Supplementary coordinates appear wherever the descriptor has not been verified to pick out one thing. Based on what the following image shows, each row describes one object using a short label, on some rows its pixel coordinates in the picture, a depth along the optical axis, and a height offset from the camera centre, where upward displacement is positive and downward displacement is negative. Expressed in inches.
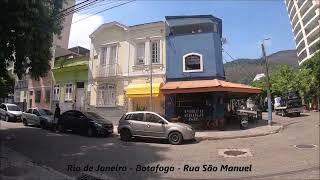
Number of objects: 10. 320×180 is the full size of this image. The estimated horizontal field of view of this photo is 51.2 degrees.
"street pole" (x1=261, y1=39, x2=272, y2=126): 900.8 +11.8
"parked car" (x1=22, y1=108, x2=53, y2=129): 914.1 -42.0
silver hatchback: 629.3 -48.1
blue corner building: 869.8 +104.0
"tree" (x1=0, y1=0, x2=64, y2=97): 451.2 +104.5
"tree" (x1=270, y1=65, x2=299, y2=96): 2062.5 +149.5
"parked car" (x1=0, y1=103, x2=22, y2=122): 1130.0 -32.0
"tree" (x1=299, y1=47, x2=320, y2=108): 1327.5 +130.4
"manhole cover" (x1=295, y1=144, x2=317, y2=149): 555.5 -72.4
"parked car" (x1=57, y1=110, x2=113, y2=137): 743.7 -47.2
